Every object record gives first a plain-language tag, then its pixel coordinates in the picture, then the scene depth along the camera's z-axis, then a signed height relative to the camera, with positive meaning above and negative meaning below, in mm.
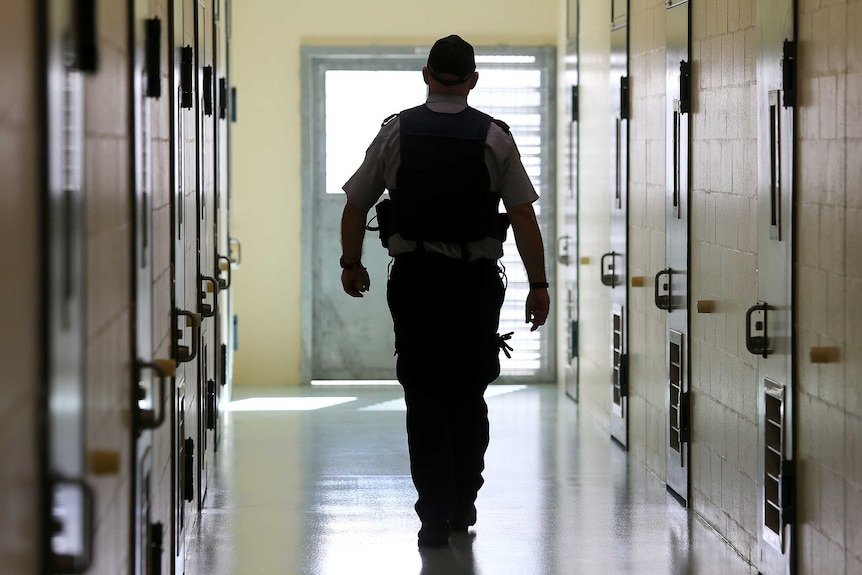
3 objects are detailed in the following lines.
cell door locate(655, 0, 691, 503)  8891 +18
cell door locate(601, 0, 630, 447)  10961 +141
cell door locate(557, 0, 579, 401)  13602 +231
